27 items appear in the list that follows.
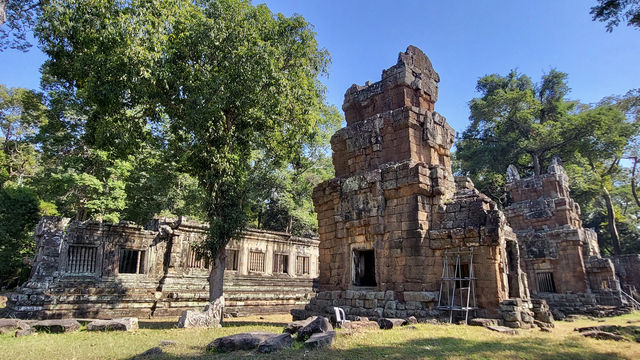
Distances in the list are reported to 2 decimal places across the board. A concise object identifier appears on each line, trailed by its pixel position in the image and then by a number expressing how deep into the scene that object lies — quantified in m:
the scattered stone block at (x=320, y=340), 5.97
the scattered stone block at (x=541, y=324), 9.09
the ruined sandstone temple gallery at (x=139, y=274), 12.70
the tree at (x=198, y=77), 9.49
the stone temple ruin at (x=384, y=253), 9.54
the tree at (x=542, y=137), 28.53
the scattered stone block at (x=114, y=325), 8.60
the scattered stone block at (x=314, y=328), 6.71
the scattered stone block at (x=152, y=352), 5.72
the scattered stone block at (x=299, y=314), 11.05
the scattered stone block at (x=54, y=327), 8.52
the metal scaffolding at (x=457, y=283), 9.04
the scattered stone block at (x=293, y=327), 7.77
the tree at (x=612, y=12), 7.04
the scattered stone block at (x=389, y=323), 8.20
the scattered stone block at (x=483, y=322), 8.39
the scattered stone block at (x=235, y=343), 6.05
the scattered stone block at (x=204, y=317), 9.56
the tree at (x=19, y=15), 8.38
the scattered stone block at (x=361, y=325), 7.80
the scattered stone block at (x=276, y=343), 5.79
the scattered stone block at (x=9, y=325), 8.46
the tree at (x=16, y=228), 19.50
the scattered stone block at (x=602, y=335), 7.28
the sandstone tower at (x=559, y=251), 16.50
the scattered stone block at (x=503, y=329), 7.71
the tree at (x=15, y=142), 26.59
